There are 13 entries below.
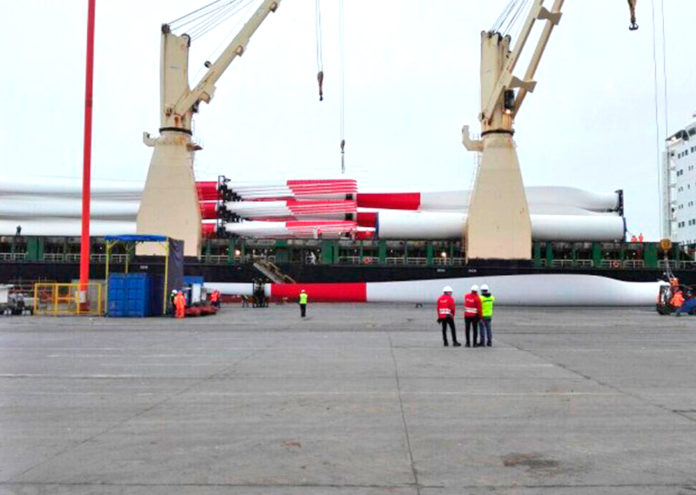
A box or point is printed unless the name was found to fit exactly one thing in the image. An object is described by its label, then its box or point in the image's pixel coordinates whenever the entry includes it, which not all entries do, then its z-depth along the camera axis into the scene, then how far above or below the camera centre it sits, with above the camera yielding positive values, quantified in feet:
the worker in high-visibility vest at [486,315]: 48.93 -3.83
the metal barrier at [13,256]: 155.33 +3.51
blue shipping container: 91.81 -4.14
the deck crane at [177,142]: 142.51 +31.30
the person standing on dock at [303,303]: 89.07 -5.21
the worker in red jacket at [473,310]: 48.26 -3.39
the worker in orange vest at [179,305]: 90.68 -5.47
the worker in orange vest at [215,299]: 112.68 -5.65
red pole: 105.09 +26.67
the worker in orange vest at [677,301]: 101.71 -5.53
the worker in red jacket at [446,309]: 48.32 -3.30
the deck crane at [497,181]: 140.15 +21.31
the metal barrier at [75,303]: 96.00 -5.74
